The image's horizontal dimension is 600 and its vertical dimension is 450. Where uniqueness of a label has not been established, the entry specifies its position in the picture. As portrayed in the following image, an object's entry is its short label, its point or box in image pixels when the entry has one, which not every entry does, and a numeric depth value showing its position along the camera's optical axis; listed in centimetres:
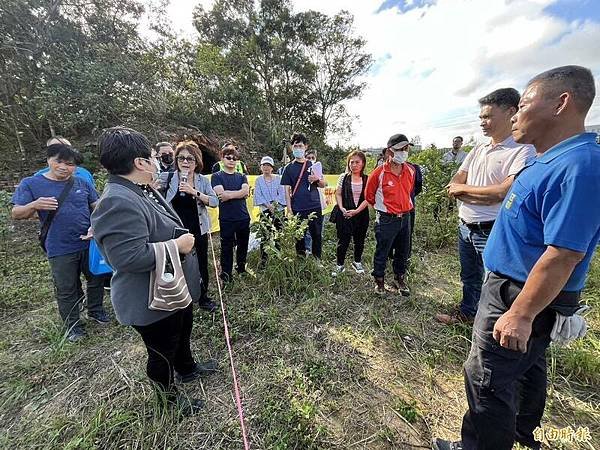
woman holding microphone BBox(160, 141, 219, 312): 287
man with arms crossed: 212
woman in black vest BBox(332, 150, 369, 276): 377
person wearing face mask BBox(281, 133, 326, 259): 378
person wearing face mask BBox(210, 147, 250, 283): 339
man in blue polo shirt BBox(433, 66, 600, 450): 105
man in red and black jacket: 311
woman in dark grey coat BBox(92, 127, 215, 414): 137
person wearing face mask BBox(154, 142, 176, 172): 388
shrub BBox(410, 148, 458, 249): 503
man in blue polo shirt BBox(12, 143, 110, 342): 252
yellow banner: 528
